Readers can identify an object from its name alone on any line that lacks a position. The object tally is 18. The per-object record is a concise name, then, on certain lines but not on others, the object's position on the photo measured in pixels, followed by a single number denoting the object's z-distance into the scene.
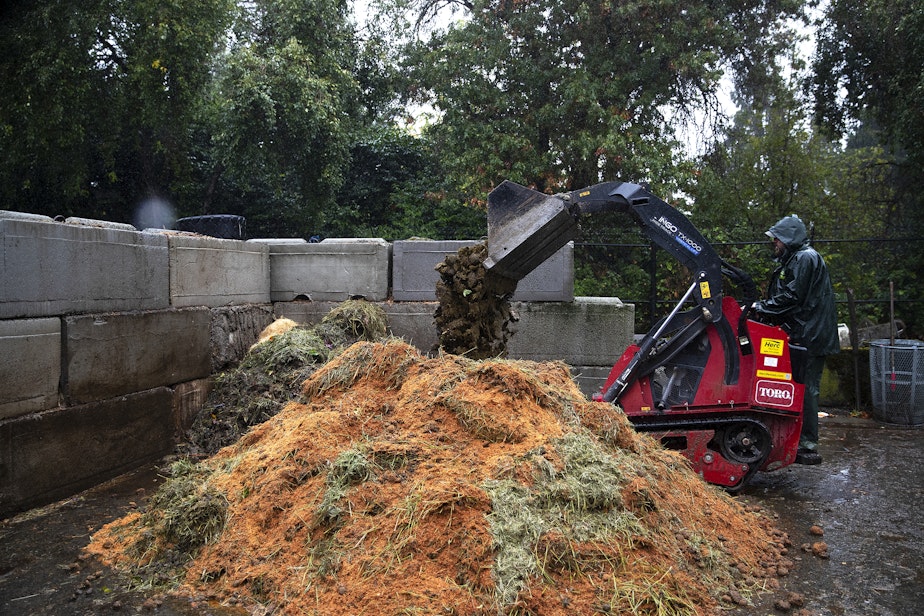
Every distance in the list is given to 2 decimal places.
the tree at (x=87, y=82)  11.09
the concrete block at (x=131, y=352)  5.03
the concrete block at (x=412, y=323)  7.77
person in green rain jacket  5.85
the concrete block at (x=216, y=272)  6.28
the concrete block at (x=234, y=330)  6.82
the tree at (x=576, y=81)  11.98
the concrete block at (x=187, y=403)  6.19
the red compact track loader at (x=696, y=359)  5.23
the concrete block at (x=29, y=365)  4.40
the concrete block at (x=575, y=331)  7.67
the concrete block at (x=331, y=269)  7.82
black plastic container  8.64
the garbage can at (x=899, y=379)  7.90
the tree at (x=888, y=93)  10.26
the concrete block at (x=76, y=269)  4.47
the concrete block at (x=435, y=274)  7.63
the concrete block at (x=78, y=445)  4.43
